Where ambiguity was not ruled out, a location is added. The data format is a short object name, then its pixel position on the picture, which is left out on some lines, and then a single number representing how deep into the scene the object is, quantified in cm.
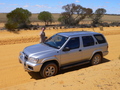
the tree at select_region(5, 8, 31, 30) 2258
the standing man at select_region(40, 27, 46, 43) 902
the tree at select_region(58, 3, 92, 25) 2932
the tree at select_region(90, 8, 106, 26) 3338
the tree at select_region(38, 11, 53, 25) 3275
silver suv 560
